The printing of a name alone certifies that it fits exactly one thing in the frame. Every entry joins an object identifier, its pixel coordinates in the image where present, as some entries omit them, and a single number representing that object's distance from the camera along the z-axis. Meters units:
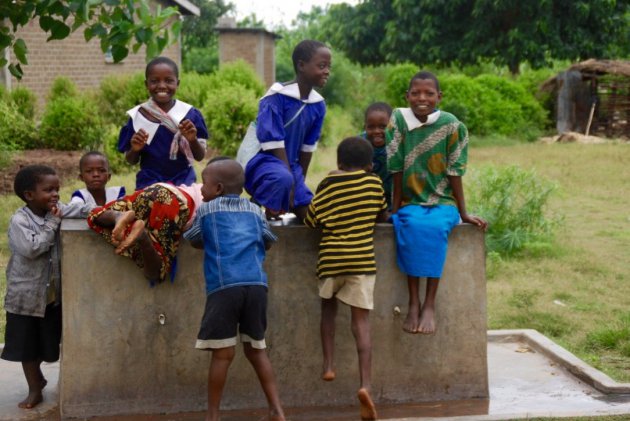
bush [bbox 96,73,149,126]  19.41
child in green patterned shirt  5.34
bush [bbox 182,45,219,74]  44.97
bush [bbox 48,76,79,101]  21.08
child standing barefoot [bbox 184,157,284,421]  4.71
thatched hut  27.33
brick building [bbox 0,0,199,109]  23.38
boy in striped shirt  5.05
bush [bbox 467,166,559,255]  10.24
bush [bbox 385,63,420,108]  27.32
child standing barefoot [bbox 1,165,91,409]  5.16
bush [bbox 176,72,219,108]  19.05
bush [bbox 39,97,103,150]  19.27
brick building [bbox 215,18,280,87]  37.69
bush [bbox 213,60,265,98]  20.22
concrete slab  5.25
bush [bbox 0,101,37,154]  17.94
